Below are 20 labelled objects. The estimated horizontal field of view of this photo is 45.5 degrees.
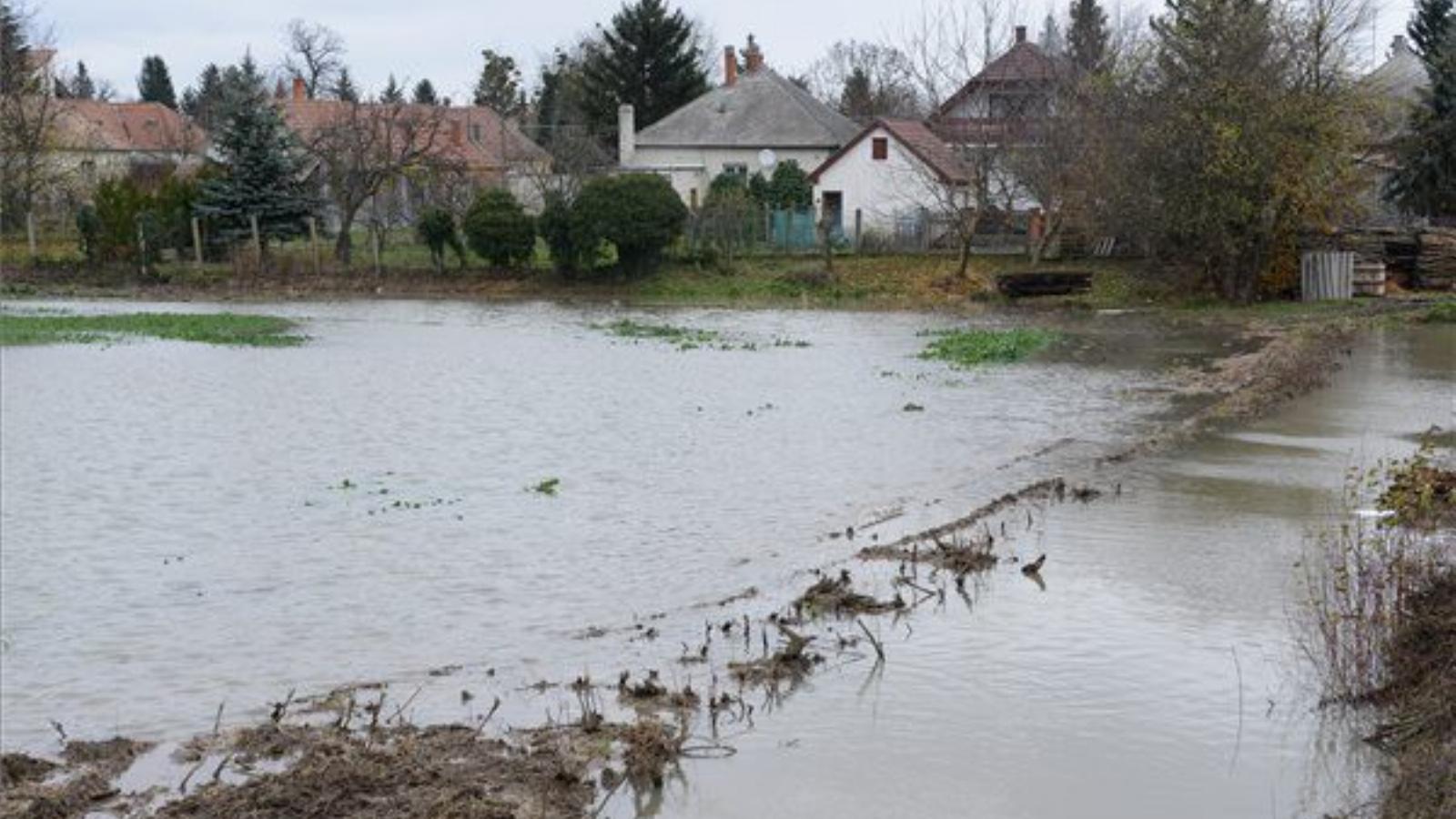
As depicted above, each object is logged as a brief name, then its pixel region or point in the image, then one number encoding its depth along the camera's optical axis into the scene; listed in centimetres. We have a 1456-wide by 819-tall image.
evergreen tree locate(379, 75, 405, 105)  6212
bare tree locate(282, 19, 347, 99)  9200
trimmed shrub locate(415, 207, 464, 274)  5106
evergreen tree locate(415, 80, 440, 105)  11162
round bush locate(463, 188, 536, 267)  5012
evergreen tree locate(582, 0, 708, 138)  7544
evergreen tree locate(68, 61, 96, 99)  11945
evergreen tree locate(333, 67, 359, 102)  6002
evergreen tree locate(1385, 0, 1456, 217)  4981
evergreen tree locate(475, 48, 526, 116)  9706
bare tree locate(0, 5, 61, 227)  6038
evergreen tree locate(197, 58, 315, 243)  5503
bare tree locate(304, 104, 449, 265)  5519
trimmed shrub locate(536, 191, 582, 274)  4978
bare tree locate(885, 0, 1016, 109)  5534
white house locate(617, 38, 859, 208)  6869
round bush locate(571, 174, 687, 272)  4812
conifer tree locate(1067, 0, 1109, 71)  6538
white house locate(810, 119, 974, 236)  5609
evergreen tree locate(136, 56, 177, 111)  12775
